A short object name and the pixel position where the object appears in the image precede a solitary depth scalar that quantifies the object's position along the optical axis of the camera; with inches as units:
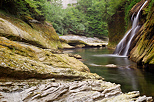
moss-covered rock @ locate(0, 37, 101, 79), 114.1
